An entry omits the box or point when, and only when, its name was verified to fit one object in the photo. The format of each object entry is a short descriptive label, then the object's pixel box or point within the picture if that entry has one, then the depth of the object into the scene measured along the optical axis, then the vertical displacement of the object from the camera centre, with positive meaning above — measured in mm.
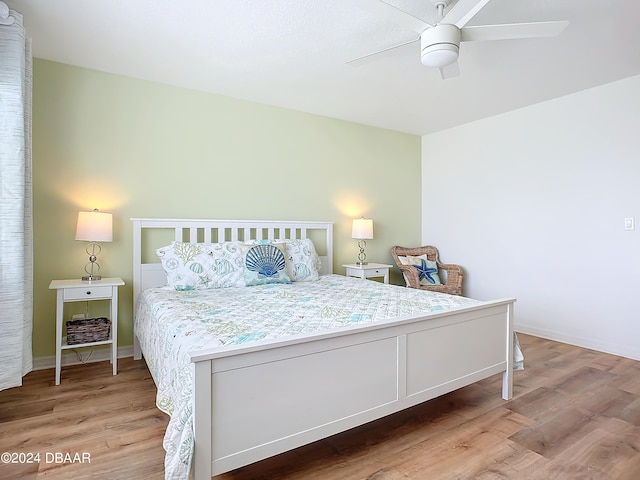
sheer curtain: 2082 +199
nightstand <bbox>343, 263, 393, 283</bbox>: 4027 -361
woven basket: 2627 -694
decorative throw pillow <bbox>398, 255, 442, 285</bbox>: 4441 -359
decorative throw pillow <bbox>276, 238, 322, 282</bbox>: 3330 -213
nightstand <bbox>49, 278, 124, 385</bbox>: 2553 -433
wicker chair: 4266 -394
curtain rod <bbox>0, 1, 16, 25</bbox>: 2011 +1245
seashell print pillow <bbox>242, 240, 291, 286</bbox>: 2984 -218
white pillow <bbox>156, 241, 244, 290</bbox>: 2816 -226
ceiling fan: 1812 +1128
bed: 1321 -571
